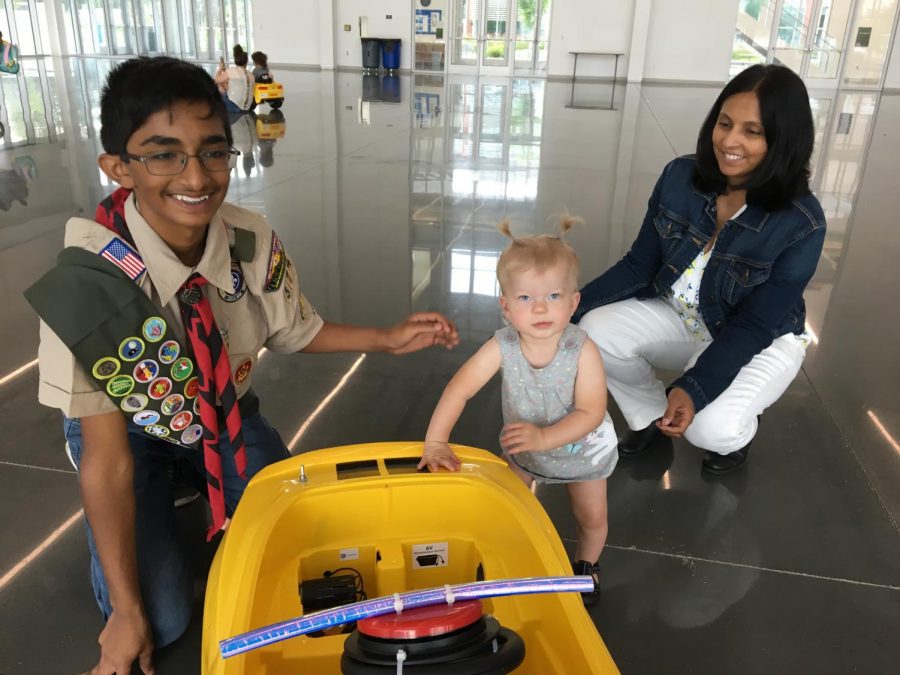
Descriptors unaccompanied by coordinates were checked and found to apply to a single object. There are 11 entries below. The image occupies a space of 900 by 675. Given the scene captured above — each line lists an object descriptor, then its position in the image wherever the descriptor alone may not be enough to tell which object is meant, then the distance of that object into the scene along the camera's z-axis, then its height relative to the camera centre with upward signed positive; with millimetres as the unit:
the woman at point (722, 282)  1761 -569
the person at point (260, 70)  9828 -212
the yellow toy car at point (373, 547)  1052 -781
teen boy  1171 -472
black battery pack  1175 -849
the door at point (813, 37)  15539 +778
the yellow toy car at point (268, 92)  9570 -488
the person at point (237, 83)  9203 -380
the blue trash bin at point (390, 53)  16531 +130
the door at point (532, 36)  16578 +634
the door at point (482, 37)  16719 +565
